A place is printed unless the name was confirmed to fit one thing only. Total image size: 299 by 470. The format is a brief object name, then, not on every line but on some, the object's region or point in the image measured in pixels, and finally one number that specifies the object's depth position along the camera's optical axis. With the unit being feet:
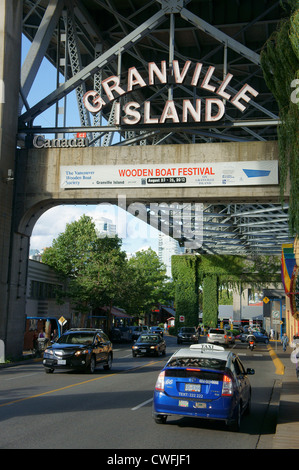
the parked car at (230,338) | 155.88
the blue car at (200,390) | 30.53
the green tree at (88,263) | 156.31
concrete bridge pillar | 80.48
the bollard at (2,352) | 79.87
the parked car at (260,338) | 189.57
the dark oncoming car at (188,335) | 159.02
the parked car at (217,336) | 144.25
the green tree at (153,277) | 293.04
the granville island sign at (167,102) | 80.23
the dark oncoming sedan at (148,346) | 104.83
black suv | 63.05
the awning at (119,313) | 226.54
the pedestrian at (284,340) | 141.59
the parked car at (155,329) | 245.98
